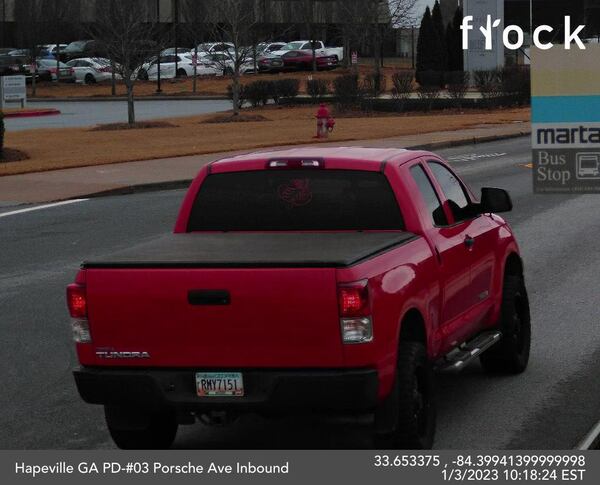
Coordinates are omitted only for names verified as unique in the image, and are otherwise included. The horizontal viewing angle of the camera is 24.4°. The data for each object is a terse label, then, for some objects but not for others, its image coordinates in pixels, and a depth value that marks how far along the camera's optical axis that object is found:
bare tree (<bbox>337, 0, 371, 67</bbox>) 75.00
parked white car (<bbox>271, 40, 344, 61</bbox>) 81.79
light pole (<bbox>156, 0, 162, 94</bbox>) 71.57
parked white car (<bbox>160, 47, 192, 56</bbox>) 85.19
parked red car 80.62
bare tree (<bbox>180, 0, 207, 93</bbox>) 81.01
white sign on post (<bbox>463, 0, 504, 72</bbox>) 63.25
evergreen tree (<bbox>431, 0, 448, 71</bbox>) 69.00
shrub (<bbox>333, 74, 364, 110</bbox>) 53.97
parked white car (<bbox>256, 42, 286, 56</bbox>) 80.62
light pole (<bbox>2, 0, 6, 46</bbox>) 88.50
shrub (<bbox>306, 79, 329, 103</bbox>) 58.72
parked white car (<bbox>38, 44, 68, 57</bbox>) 91.00
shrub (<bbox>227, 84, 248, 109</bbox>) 57.72
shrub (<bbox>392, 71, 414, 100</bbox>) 54.28
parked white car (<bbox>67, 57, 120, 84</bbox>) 80.71
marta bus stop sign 9.45
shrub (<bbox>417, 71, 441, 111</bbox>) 53.69
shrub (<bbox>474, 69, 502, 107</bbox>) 53.75
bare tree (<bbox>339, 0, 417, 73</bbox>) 74.56
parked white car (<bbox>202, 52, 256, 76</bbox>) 72.81
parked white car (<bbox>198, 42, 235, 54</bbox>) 75.81
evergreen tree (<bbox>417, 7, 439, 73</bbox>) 69.12
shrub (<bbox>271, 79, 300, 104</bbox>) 58.72
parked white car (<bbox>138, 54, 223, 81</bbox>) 82.12
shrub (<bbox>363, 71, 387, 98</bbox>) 57.32
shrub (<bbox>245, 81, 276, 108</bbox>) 58.50
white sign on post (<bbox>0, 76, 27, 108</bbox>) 59.62
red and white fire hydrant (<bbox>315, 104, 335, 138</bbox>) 36.91
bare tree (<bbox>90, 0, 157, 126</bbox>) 48.09
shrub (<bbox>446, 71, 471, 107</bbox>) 54.09
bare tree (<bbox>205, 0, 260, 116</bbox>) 50.91
